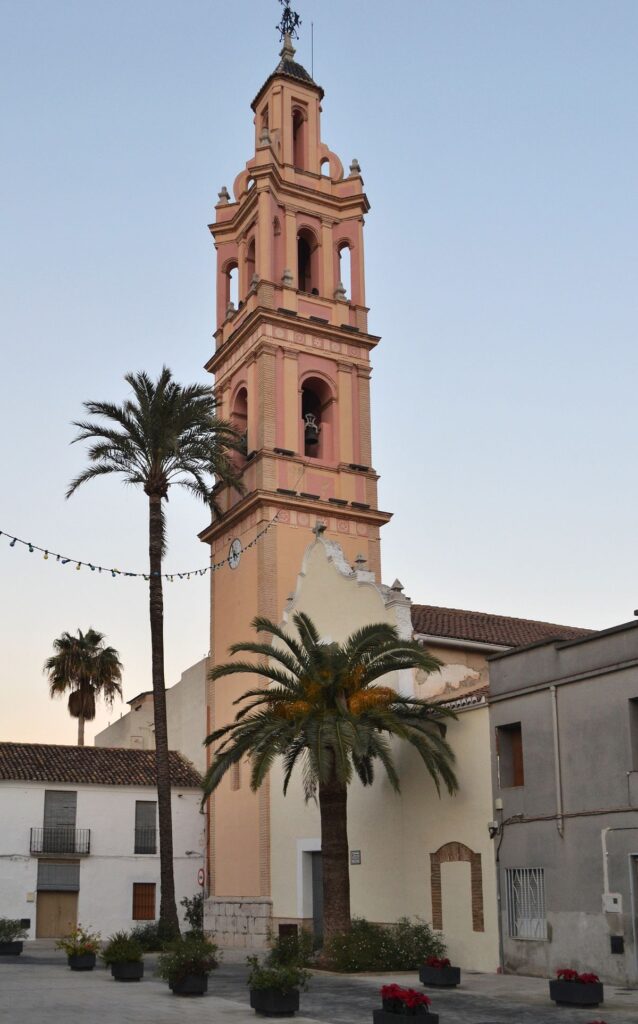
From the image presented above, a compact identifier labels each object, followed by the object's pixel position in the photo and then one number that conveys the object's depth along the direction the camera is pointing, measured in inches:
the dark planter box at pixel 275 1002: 639.8
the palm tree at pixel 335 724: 895.7
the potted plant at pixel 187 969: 740.6
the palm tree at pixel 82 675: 2155.5
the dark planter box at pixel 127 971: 843.4
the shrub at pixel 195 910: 1478.8
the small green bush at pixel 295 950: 812.4
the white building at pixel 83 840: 1499.8
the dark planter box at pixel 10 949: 1185.4
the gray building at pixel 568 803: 780.6
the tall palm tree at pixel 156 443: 1243.8
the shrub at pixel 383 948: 896.3
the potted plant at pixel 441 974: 785.6
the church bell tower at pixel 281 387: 1344.7
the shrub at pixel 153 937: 1133.9
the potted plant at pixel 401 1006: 567.5
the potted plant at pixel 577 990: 674.8
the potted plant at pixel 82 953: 939.3
